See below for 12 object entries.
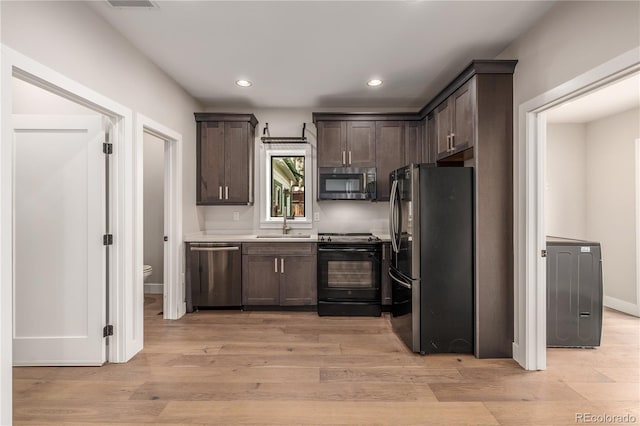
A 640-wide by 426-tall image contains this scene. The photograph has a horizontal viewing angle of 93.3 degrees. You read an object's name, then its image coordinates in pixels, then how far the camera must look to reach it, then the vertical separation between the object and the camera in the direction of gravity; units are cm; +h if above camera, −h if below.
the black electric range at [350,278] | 368 -81
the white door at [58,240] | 238 -22
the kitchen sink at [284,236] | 411 -33
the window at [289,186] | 437 +38
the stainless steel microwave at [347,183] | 399 +38
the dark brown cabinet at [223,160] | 402 +70
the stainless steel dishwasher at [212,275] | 373 -78
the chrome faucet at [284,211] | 426 +1
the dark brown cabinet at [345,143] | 401 +91
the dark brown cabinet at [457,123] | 263 +86
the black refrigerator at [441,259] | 267 -42
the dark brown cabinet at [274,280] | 378 -85
